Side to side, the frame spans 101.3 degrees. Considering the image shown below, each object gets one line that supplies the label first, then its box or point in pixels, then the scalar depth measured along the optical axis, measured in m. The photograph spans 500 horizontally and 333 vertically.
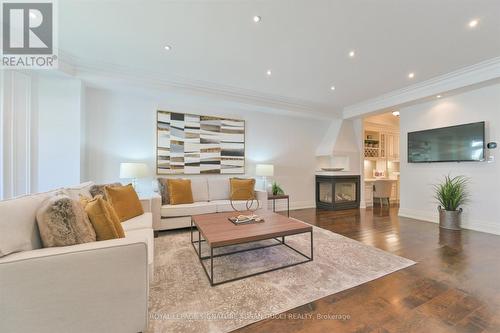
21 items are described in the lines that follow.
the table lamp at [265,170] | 4.53
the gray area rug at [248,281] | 1.50
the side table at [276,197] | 4.39
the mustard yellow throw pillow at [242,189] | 4.08
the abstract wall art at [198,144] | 4.16
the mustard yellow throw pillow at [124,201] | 2.43
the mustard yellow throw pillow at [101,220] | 1.42
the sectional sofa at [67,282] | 1.01
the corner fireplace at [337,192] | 5.36
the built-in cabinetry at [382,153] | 6.56
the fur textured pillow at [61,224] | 1.21
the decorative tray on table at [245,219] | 2.46
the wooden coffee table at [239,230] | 1.94
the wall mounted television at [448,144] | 3.58
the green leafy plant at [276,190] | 4.72
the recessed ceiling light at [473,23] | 2.27
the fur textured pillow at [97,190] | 2.39
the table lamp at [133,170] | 3.38
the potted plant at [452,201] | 3.65
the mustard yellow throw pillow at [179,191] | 3.59
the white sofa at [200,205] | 3.28
